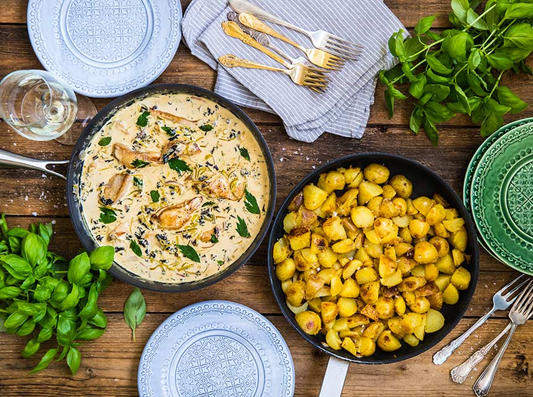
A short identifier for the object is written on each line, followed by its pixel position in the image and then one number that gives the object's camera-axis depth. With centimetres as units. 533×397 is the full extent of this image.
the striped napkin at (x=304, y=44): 191
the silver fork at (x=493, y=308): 203
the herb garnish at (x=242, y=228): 188
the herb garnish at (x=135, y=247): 187
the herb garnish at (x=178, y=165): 184
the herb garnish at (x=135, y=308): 198
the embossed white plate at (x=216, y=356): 199
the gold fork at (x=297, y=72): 192
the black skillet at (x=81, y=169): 182
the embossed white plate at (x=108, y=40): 191
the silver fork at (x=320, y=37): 191
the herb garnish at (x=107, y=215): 186
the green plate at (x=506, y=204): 196
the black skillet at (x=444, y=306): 184
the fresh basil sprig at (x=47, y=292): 171
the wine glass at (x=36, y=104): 183
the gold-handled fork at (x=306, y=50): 191
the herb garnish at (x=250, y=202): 188
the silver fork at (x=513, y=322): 203
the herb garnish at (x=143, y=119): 186
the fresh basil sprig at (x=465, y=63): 171
